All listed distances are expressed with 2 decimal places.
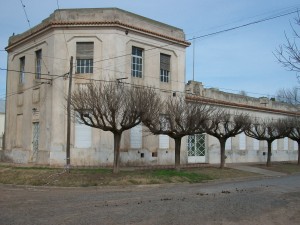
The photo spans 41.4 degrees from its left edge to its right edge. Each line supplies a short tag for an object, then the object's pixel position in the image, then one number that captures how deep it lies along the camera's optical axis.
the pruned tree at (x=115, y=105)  19.78
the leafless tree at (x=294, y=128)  34.07
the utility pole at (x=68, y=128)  20.89
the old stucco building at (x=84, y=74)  26.12
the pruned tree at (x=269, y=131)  32.56
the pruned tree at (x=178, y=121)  22.70
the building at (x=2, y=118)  61.59
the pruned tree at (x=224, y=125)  26.73
